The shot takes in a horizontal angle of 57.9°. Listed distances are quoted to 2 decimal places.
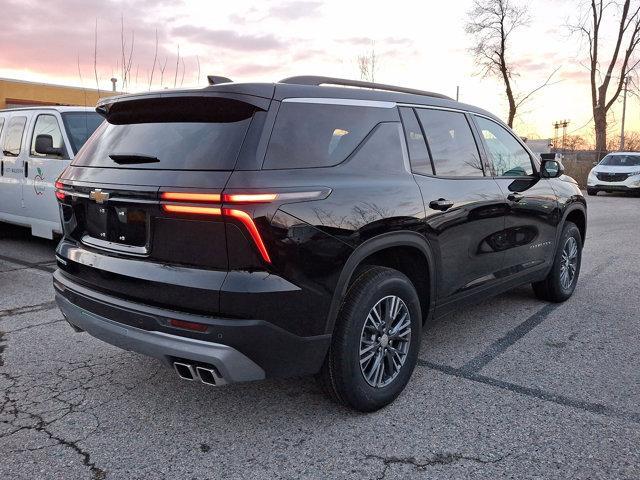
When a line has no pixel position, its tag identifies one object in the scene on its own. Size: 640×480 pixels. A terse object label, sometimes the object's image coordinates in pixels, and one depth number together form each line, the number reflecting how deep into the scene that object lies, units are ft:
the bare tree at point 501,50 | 114.01
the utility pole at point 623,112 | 132.36
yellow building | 82.94
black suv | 8.70
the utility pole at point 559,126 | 206.04
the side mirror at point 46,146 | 22.93
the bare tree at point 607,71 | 112.98
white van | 23.35
